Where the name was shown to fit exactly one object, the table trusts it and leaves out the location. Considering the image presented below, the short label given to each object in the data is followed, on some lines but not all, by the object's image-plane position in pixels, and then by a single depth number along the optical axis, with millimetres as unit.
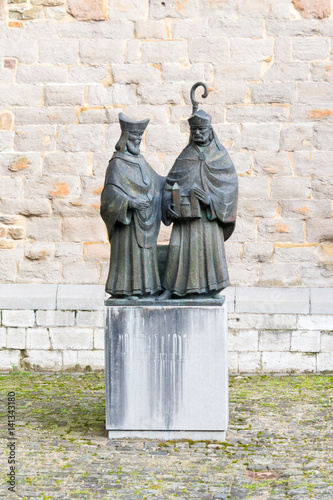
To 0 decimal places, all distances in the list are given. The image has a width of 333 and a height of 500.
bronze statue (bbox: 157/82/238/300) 12174
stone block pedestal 12248
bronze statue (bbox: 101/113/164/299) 12113
